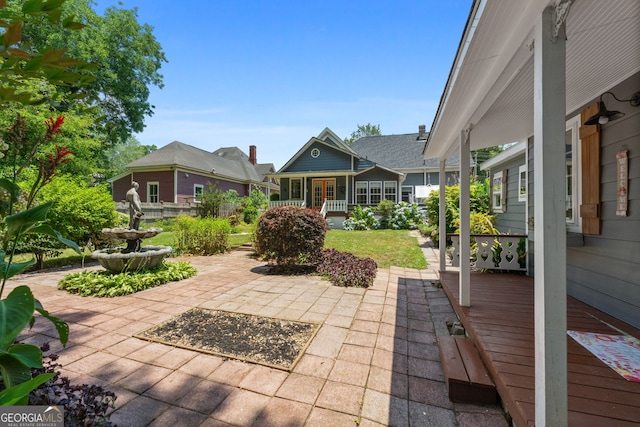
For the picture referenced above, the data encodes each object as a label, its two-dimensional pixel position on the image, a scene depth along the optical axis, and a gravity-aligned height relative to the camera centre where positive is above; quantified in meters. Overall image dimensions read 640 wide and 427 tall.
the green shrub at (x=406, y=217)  14.66 -0.23
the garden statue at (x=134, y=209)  5.57 +0.10
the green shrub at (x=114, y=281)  4.46 -1.16
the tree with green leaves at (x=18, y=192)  0.93 +0.12
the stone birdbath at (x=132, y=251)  5.12 -0.75
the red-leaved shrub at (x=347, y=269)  5.15 -1.16
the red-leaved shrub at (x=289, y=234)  6.09 -0.46
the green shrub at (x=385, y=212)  15.07 +0.05
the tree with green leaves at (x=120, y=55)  14.39 +9.21
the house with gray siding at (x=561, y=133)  1.33 +0.71
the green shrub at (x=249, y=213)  16.23 +0.03
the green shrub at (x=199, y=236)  8.24 -0.66
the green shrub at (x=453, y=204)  8.54 +0.28
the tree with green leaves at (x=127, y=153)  43.90 +9.86
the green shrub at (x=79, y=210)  5.96 +0.10
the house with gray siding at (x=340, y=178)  16.47 +2.20
